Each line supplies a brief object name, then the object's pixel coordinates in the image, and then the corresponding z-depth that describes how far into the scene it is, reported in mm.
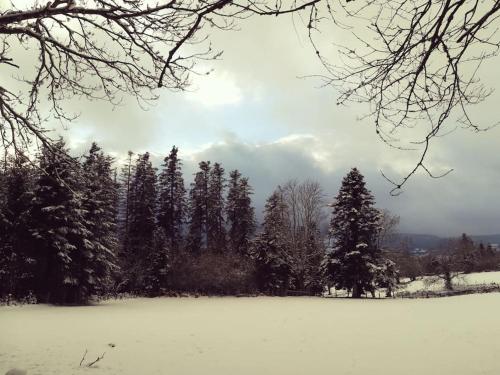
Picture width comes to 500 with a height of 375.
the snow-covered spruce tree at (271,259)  36094
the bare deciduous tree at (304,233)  39438
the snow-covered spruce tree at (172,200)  48094
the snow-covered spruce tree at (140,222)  35281
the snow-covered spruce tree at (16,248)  23641
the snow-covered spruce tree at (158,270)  34750
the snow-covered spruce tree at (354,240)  33500
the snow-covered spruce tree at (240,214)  48781
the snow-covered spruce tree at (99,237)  26344
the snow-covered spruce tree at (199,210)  47938
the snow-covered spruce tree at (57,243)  23469
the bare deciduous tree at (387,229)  41000
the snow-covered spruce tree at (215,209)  49375
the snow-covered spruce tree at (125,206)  44500
